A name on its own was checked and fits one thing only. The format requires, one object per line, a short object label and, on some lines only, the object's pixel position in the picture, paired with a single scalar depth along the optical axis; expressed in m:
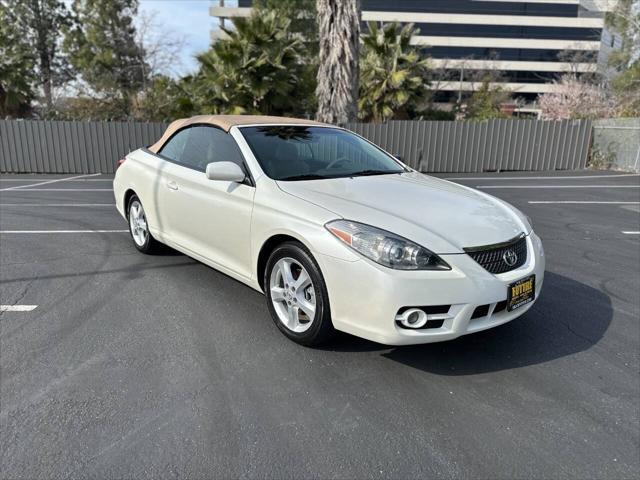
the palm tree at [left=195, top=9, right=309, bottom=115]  15.85
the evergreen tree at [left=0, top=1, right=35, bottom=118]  20.25
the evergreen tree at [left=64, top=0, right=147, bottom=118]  29.83
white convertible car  2.71
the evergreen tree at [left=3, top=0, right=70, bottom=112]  36.41
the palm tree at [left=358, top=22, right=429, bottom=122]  19.41
